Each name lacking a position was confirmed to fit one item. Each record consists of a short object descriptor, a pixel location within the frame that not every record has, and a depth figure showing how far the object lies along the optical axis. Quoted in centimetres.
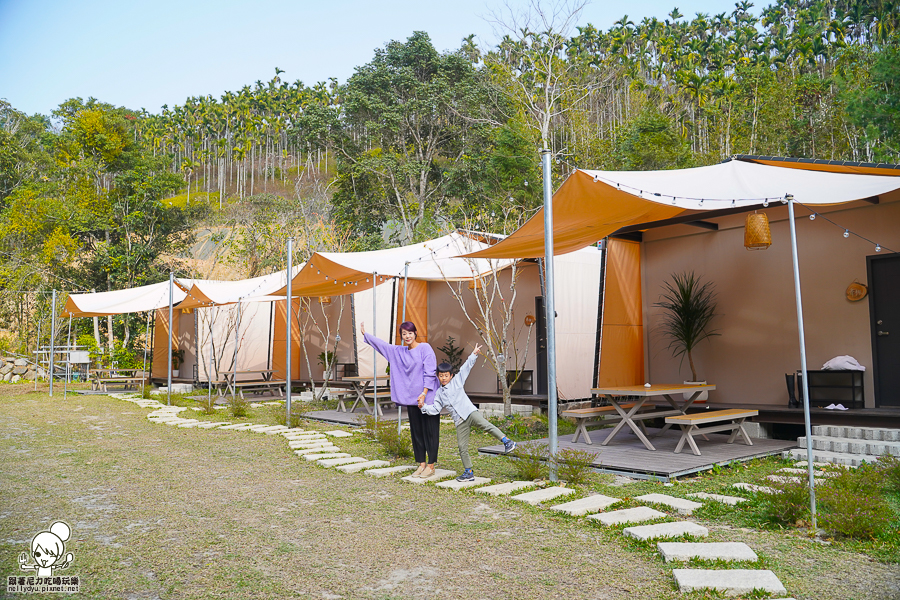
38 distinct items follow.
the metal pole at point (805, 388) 337
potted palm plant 741
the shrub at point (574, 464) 452
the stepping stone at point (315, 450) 620
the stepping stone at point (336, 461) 556
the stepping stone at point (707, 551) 286
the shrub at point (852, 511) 316
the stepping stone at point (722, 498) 389
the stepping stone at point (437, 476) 484
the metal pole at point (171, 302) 1065
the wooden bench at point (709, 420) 528
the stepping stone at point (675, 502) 375
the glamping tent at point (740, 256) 480
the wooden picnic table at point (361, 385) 906
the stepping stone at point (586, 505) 378
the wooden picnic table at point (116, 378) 1386
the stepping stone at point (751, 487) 416
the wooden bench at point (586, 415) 597
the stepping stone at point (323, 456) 589
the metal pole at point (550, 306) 463
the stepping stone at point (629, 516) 354
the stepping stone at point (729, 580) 251
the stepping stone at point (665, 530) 323
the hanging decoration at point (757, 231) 511
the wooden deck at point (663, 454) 479
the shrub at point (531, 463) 471
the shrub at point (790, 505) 343
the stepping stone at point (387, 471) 512
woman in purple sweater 501
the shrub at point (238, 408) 917
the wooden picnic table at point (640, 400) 571
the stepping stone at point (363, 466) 532
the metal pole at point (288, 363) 806
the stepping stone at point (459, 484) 459
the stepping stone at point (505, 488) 436
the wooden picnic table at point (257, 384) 1243
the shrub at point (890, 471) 407
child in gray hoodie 477
